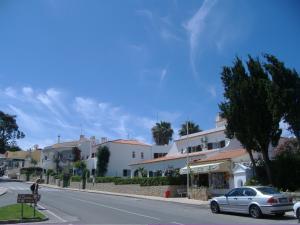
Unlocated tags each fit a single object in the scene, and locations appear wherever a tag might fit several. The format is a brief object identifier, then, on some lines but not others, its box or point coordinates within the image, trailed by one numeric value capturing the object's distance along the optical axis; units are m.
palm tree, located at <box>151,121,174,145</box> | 50.11
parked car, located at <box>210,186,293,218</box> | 11.77
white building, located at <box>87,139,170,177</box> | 40.78
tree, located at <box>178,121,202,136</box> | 45.23
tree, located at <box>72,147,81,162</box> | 49.86
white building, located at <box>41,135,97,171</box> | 48.51
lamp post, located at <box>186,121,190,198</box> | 23.55
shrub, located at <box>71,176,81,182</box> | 40.25
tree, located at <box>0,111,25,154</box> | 56.00
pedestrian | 15.70
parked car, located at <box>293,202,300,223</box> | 10.58
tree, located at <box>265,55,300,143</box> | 17.68
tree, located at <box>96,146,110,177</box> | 39.65
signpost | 11.19
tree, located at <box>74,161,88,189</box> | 39.08
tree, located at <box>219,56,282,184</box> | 18.92
